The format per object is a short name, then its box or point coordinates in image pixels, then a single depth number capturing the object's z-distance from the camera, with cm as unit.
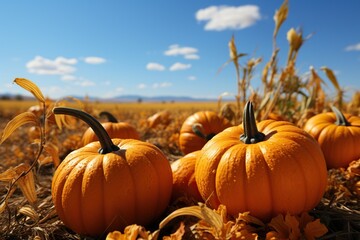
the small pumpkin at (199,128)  149
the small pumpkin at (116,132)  140
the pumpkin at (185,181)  83
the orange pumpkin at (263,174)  66
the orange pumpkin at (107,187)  71
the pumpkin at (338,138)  110
